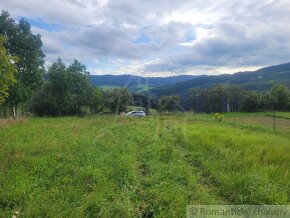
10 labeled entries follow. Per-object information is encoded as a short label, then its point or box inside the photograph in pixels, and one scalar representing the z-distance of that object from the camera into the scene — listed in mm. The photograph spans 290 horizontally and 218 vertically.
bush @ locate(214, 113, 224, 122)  27555
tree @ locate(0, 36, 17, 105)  11214
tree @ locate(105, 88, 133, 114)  52517
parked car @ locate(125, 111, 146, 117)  38494
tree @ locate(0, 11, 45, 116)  26160
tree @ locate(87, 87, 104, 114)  49066
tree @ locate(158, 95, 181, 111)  63040
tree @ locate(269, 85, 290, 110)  61033
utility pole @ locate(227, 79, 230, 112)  69006
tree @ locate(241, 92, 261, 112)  61278
